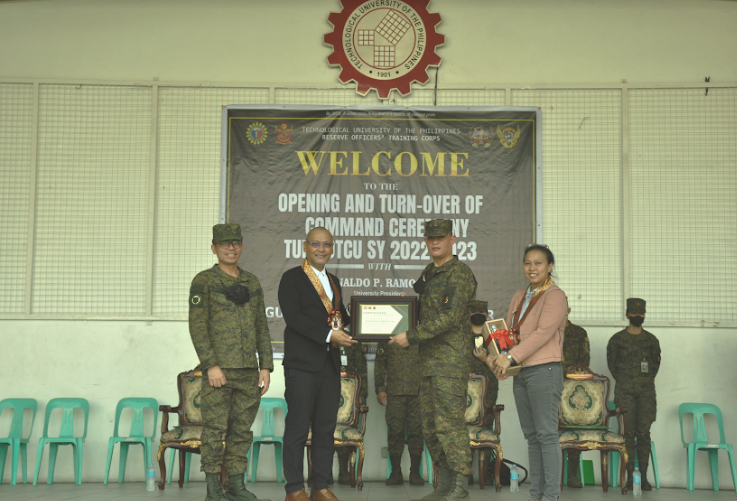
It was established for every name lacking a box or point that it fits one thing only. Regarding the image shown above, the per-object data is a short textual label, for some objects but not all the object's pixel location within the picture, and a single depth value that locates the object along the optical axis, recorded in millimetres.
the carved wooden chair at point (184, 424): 5941
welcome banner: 6898
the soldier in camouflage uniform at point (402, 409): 6281
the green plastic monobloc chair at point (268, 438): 6336
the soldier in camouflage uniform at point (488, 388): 6262
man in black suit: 4285
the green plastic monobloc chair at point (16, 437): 6344
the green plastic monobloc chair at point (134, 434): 6281
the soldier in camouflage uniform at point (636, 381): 6355
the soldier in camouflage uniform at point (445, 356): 4355
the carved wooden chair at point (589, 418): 5977
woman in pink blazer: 4152
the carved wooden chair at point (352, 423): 6023
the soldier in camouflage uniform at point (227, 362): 4367
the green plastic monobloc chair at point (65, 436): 6258
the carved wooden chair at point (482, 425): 6031
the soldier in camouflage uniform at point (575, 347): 6612
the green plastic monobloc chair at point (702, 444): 6395
